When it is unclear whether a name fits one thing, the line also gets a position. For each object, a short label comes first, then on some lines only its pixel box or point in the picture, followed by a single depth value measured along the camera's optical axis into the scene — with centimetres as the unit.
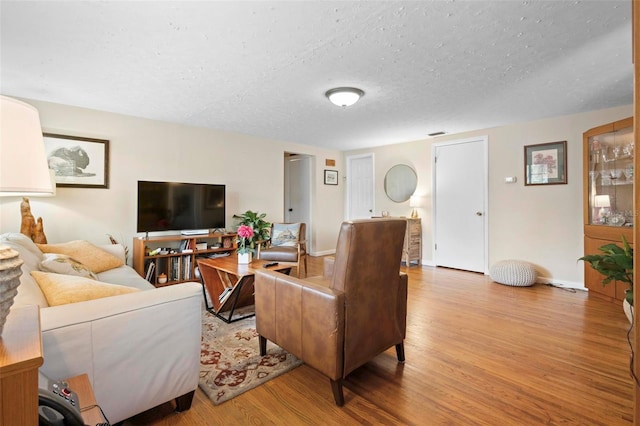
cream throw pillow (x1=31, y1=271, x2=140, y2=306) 137
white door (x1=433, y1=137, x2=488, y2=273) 468
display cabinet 311
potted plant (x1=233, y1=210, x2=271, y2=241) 442
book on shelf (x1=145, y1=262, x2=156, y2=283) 373
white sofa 121
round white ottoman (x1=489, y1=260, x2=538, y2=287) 395
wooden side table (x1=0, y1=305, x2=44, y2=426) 68
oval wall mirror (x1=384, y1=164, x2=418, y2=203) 549
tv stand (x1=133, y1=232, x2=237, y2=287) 373
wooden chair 418
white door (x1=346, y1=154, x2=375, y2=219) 622
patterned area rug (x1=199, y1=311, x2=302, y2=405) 181
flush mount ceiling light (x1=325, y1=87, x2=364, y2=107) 294
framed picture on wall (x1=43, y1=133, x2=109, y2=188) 340
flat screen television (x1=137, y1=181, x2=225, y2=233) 379
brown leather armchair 160
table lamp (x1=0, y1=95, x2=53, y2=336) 75
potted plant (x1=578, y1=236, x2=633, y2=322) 174
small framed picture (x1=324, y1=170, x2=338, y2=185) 632
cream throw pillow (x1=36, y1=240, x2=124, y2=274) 281
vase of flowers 310
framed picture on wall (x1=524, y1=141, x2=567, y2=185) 395
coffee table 279
